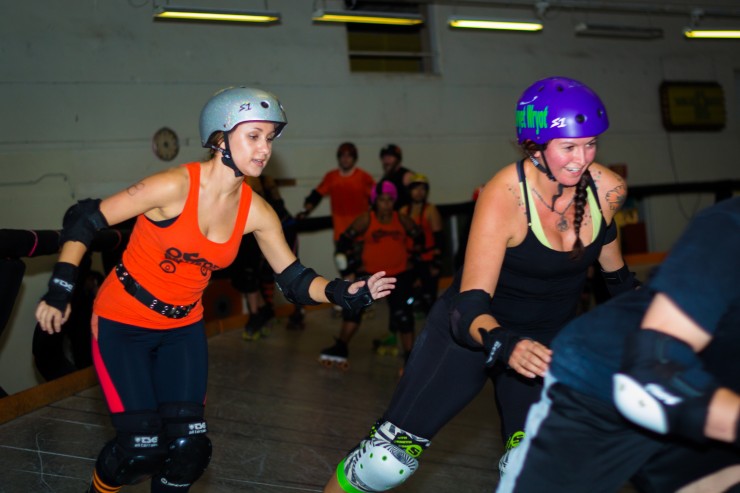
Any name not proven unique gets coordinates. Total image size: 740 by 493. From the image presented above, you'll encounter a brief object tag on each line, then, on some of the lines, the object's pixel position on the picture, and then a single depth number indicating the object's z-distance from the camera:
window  10.20
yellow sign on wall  12.36
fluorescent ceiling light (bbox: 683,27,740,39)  9.86
